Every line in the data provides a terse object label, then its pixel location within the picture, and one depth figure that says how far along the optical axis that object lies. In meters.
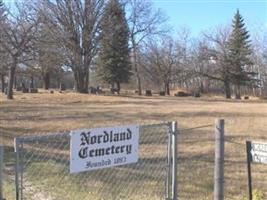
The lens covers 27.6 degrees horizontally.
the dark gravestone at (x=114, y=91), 59.79
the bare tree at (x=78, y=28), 48.31
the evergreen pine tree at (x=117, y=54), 55.41
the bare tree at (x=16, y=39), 39.62
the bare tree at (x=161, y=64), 74.00
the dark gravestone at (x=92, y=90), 54.53
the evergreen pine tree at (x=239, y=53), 66.25
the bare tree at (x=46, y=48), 41.19
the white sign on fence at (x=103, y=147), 5.50
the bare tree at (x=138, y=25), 57.88
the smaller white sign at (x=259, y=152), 6.46
